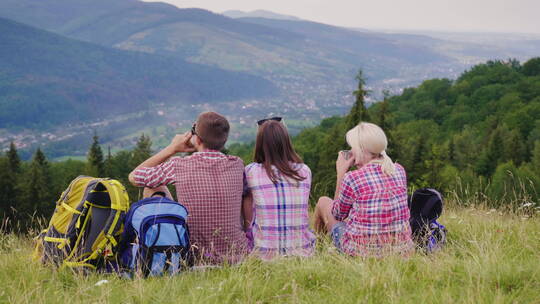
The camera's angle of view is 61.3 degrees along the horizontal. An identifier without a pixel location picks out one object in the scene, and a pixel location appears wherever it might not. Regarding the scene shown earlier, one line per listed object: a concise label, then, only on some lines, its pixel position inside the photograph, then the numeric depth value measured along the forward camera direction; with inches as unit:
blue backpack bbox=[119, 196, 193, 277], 135.9
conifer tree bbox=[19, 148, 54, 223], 1223.5
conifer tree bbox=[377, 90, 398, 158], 1043.9
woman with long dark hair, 156.2
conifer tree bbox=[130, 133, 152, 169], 1551.7
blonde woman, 150.0
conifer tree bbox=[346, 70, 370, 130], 958.4
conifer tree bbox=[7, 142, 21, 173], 1416.1
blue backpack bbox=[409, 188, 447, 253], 168.2
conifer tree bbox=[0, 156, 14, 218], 1256.2
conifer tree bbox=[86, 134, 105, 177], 1393.9
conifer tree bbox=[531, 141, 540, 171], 1543.1
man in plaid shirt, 152.6
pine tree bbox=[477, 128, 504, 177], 1754.4
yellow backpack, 140.2
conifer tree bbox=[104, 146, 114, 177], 1484.6
